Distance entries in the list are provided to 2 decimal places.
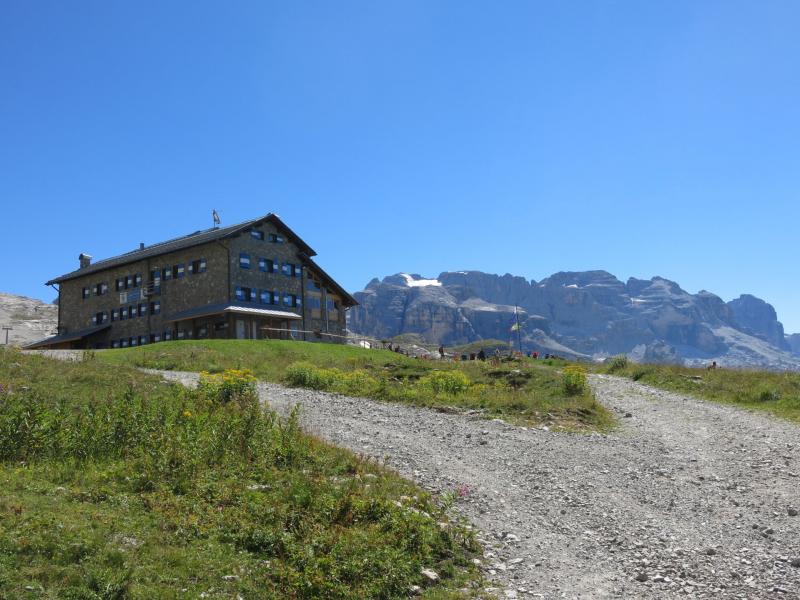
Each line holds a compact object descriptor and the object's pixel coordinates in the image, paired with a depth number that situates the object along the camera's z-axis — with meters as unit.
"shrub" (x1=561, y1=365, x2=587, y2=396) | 27.23
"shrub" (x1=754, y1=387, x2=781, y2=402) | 26.86
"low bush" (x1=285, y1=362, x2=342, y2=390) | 27.67
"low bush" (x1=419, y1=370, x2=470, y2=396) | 27.66
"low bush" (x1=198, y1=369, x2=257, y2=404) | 18.11
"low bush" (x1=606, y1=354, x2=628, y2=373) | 43.17
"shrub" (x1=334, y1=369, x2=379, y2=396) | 26.84
